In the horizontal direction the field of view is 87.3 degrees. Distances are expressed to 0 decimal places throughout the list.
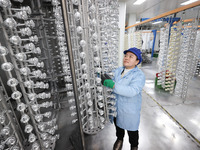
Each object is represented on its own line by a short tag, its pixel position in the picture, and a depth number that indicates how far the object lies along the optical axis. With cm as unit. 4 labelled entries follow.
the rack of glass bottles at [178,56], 247
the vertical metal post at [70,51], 52
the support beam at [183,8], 169
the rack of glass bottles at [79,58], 77
